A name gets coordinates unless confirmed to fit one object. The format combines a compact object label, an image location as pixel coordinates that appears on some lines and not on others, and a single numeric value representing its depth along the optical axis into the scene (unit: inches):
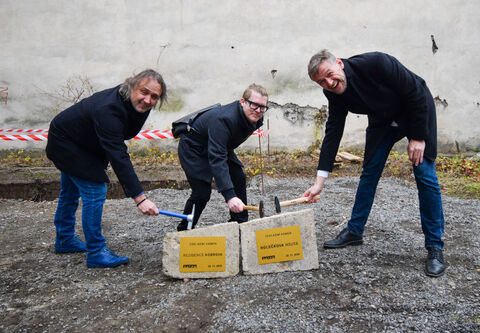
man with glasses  112.8
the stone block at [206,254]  110.0
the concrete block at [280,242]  110.4
